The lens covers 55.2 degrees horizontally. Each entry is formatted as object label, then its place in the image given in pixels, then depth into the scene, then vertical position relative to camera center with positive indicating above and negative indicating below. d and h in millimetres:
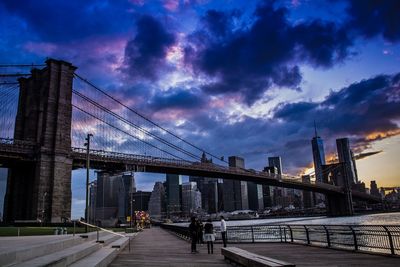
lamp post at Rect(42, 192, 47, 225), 51919 +3552
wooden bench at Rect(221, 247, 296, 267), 9164 -1059
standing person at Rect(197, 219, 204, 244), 24250 -917
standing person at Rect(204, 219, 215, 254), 17994 -624
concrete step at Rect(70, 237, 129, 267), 10180 -984
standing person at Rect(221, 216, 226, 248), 20603 -421
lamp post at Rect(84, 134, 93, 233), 30294 +3442
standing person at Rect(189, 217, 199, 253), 18141 -460
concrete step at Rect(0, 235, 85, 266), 7382 -543
